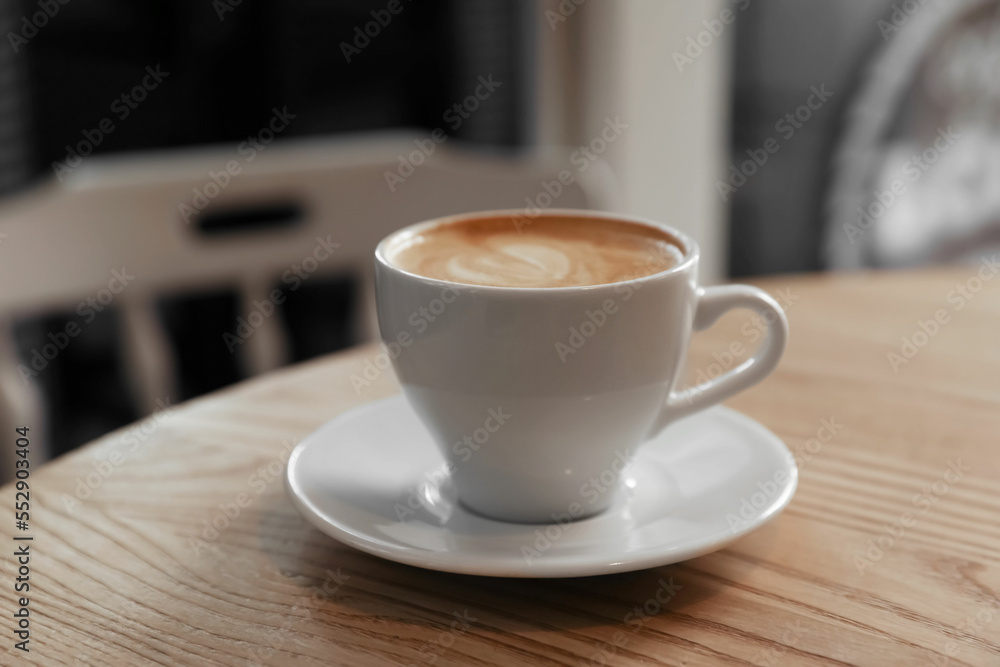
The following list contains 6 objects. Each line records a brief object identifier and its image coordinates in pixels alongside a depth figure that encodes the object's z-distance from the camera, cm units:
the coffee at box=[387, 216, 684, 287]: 54
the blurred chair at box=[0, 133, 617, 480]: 88
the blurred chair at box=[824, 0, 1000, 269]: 213
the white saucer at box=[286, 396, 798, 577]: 44
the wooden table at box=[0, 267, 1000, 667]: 41
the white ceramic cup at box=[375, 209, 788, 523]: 47
